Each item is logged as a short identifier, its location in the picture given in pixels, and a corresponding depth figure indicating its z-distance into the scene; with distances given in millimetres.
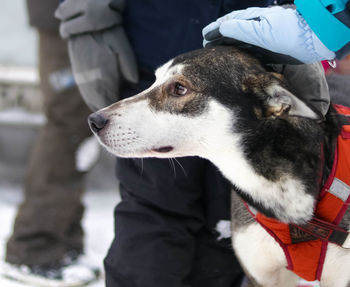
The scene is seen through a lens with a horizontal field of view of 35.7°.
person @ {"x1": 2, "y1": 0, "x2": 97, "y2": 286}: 3127
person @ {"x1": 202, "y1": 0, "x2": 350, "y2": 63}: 1543
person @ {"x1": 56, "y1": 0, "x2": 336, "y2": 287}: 2086
